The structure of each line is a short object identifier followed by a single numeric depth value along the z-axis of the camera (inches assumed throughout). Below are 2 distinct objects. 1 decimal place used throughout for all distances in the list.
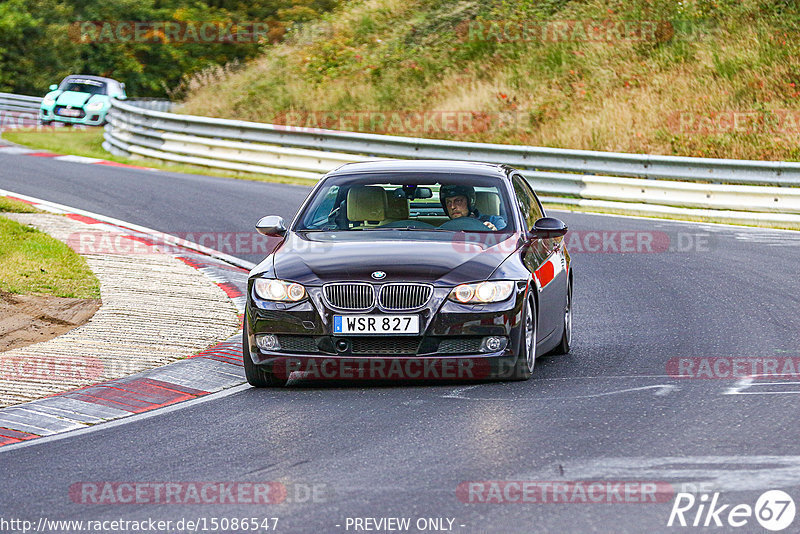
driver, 753.6
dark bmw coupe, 653.3
